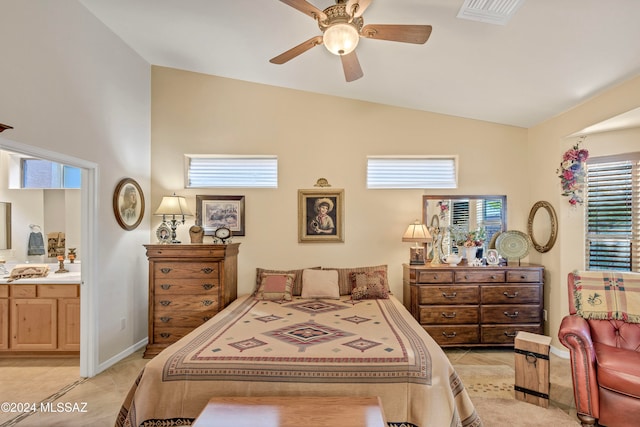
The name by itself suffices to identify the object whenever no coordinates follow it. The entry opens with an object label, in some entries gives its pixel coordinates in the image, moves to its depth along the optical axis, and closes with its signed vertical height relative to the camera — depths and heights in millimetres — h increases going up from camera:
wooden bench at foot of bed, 1655 -1016
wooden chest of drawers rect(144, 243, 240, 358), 3686 -806
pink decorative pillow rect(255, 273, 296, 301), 3778 -814
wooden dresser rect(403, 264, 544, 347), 3793 -971
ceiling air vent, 2246 +1414
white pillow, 3857 -791
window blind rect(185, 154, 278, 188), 4367 +564
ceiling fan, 2023 +1163
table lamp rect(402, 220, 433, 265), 4000 -257
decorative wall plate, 4133 -338
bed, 1983 -957
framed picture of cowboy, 4324 -31
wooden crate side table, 2699 -1229
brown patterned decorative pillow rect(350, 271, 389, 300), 3793 -791
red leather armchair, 2221 -1077
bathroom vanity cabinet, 3604 -1097
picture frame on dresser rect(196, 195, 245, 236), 4328 +34
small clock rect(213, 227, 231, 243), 4043 -228
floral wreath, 3580 +474
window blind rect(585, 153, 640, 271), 3475 +45
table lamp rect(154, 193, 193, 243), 3953 +75
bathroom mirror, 4094 -140
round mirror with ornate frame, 3869 -100
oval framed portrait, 3695 +121
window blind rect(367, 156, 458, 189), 4375 +567
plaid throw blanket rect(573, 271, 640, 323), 2730 -643
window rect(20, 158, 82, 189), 4137 +468
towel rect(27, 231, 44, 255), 4172 -373
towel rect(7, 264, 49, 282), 3666 -631
